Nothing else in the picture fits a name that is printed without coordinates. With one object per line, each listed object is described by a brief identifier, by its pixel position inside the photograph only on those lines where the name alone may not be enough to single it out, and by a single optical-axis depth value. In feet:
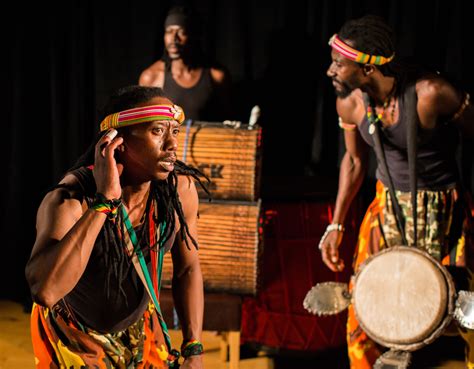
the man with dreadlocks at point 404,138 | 11.68
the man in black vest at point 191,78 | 16.52
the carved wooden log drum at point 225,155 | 13.58
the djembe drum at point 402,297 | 10.95
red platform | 14.75
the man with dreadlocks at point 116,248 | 7.00
